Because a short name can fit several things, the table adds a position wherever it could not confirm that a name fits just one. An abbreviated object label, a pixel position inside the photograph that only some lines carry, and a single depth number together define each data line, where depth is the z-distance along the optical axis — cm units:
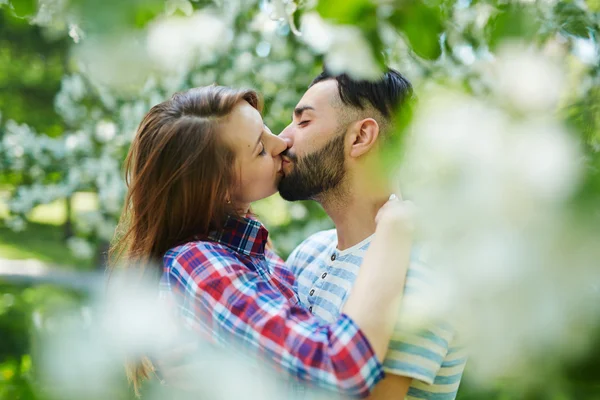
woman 117
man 174
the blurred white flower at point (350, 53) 79
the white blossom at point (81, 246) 453
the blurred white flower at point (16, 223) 461
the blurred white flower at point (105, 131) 407
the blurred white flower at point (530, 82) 46
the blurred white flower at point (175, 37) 68
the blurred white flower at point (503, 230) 42
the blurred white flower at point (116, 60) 51
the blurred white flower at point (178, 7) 87
